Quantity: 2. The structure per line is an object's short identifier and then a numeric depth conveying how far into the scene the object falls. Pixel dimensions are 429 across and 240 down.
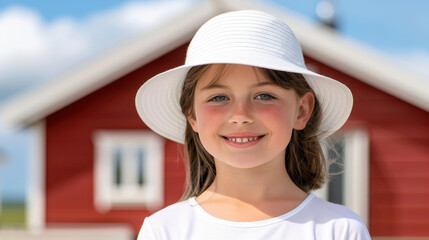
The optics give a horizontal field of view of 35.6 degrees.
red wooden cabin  11.55
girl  2.47
